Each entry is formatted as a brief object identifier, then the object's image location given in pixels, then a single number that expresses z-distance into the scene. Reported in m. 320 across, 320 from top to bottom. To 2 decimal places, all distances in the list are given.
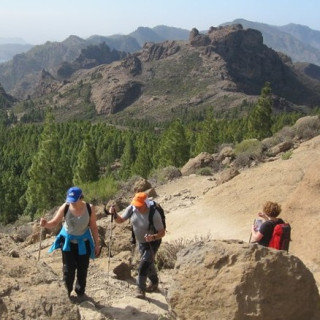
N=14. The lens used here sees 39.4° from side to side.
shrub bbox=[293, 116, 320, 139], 29.20
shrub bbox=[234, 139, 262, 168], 23.30
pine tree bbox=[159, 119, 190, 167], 45.31
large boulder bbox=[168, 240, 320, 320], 5.20
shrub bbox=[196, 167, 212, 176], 24.45
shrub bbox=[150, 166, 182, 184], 25.84
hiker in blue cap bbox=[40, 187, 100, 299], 6.60
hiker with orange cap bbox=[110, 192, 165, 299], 7.07
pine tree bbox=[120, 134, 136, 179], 56.08
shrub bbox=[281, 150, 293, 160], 20.01
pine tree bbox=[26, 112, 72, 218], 34.56
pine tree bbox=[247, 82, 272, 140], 48.03
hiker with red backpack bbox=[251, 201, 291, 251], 6.77
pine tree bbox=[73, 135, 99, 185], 42.97
